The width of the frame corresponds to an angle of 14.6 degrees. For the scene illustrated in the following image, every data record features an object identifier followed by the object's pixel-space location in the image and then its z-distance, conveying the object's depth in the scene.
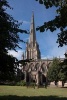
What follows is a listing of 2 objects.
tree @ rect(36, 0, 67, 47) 10.81
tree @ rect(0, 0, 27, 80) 18.12
